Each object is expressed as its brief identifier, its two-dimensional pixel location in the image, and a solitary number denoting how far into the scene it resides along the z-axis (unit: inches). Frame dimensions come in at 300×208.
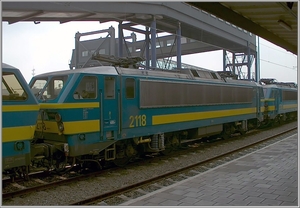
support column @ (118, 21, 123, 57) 1051.3
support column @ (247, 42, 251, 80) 1633.1
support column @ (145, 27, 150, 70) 1104.8
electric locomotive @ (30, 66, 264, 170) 319.9
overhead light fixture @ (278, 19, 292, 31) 267.6
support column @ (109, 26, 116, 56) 1189.7
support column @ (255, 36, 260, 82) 1878.1
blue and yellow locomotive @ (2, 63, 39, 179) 250.1
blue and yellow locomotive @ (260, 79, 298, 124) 835.9
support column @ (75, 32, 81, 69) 1434.4
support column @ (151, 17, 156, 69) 938.7
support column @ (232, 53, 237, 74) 1799.2
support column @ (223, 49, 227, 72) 1831.9
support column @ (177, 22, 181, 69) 1050.9
